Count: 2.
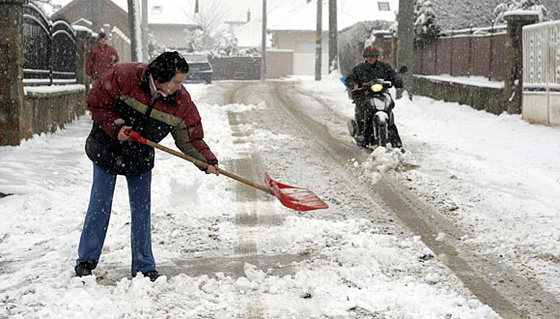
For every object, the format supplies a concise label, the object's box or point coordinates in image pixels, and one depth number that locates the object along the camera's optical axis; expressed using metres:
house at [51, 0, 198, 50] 56.59
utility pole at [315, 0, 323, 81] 33.59
